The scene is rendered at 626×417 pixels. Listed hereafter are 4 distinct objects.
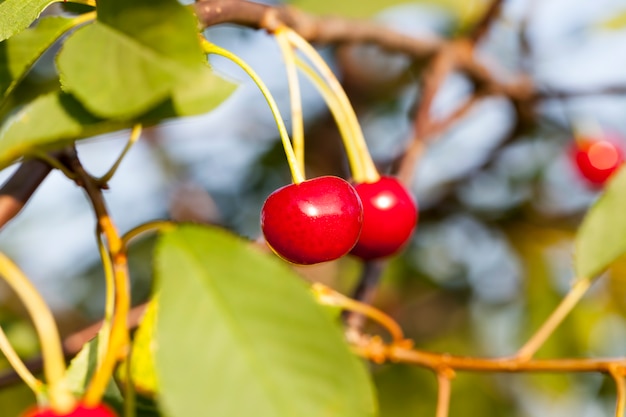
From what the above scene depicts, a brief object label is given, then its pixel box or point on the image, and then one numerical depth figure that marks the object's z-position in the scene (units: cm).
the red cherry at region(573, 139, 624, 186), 58
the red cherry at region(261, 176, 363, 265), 26
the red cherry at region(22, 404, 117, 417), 22
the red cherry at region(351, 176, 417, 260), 30
